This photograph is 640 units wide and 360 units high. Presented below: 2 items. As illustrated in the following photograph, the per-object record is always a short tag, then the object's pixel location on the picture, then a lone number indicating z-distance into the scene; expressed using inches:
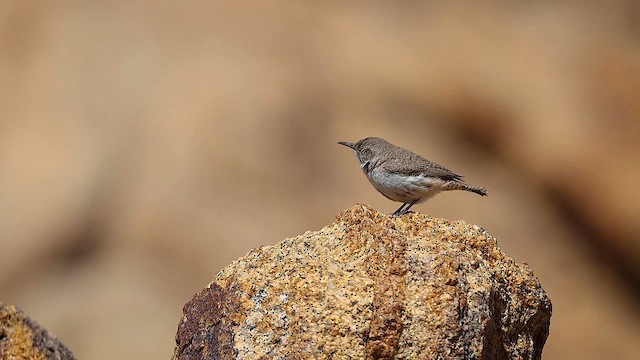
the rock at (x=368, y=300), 333.4
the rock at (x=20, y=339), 358.6
